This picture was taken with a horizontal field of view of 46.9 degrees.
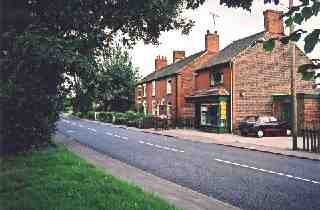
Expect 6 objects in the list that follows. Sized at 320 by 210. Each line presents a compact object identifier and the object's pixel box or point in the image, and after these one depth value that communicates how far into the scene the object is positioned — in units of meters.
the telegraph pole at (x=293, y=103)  18.25
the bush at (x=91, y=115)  69.81
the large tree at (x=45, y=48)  10.99
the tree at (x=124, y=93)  63.39
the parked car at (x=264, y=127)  27.99
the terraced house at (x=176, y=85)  42.84
